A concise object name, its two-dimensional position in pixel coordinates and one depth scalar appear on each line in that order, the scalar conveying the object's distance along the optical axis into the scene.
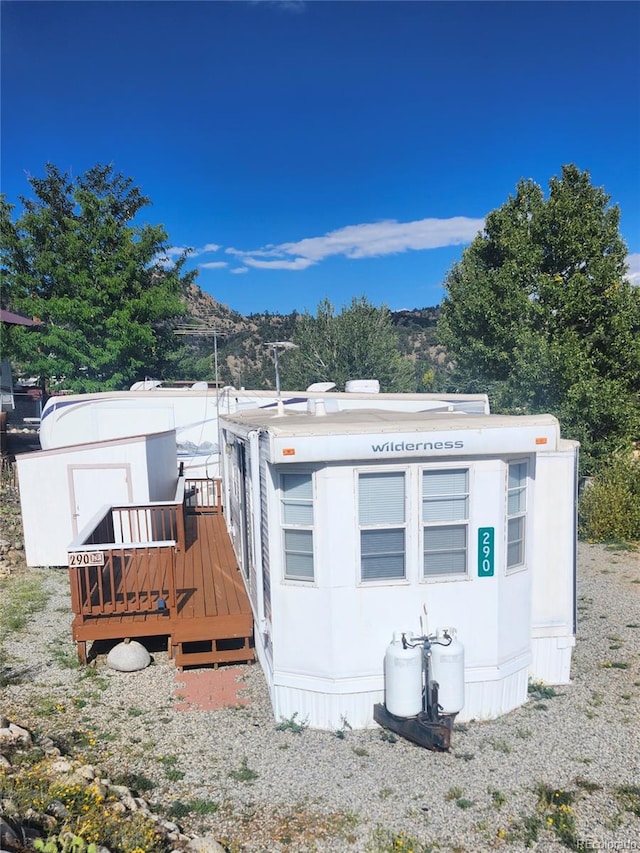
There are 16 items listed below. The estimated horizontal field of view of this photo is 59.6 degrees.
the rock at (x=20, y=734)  5.12
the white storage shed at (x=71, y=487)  11.01
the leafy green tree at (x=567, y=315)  15.62
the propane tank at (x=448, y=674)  5.43
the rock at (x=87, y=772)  4.61
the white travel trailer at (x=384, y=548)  5.42
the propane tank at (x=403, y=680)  5.39
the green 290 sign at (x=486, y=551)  5.68
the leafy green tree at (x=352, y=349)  30.78
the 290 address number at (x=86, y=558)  6.86
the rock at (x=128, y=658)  6.96
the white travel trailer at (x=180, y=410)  14.67
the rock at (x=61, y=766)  4.63
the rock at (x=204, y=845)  3.92
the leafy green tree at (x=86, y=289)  21.39
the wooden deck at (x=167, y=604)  6.97
